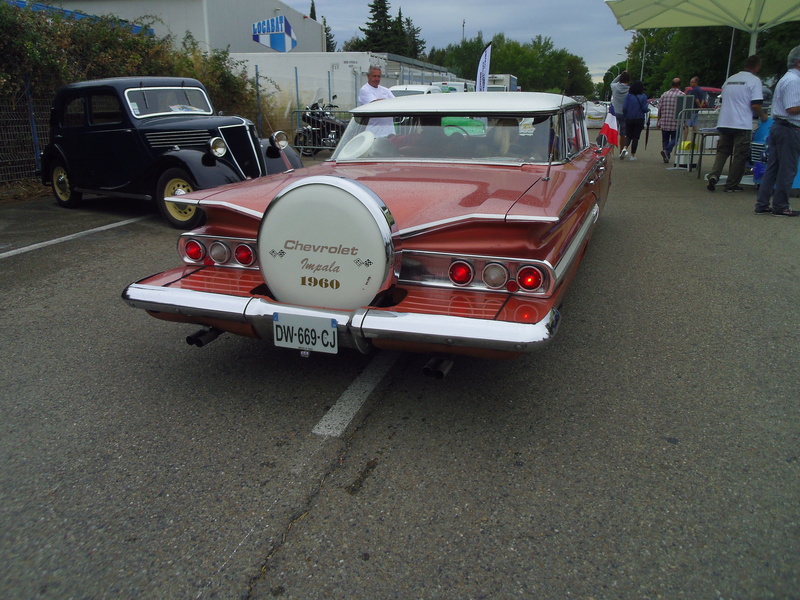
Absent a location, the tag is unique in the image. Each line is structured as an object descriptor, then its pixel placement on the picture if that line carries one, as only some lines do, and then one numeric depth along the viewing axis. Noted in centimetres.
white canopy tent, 1107
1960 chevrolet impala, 277
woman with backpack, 1280
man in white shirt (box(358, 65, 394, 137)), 947
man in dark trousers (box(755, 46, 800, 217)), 714
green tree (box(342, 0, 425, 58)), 7300
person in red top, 1275
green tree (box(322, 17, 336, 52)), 8650
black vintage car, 754
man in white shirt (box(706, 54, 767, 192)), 870
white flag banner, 1210
